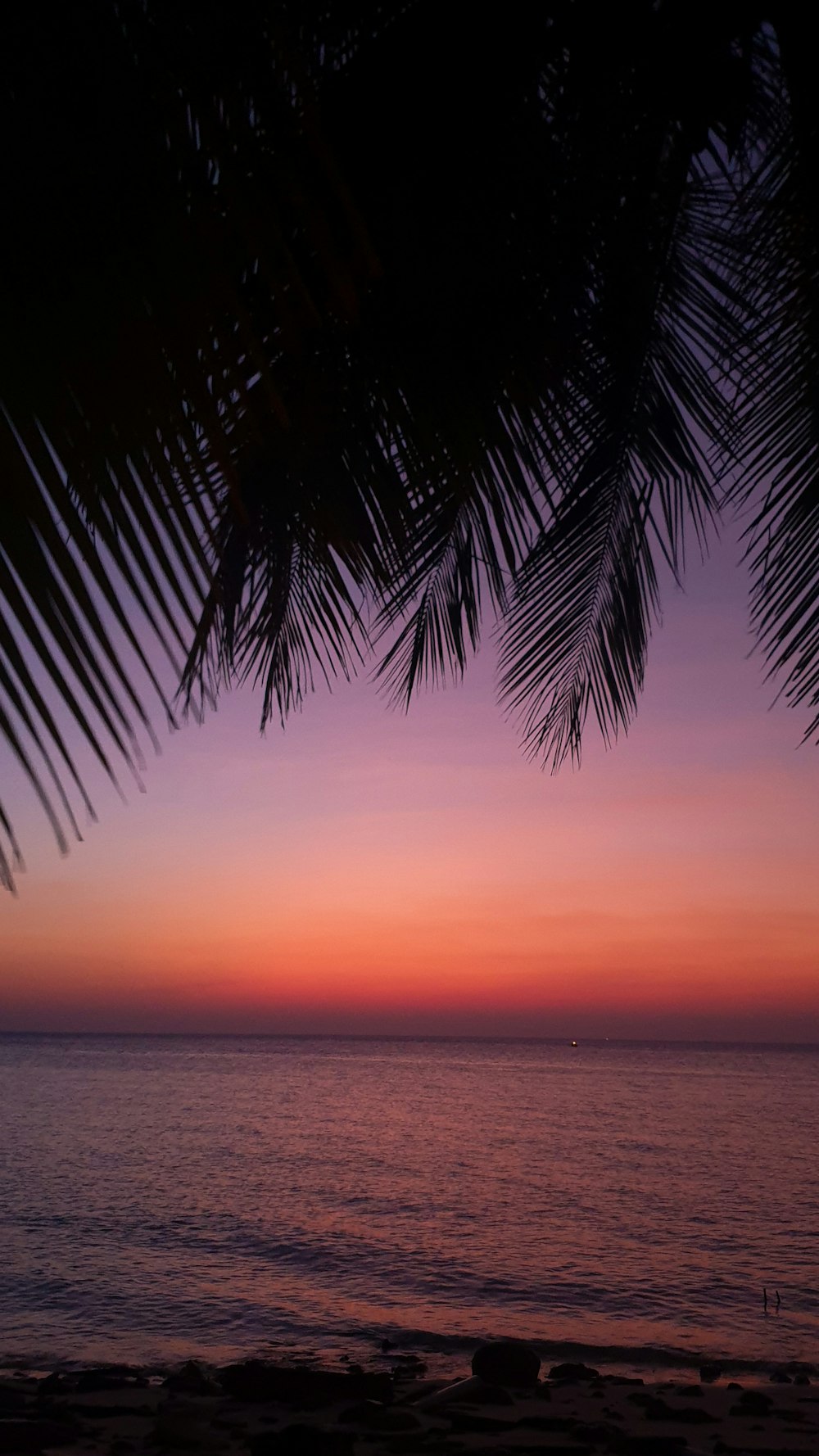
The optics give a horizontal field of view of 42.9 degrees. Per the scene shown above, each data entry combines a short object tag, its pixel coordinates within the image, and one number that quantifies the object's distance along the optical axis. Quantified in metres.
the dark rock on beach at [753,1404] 9.38
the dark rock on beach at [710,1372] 11.01
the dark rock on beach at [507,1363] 10.42
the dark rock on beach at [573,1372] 10.62
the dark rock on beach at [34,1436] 8.11
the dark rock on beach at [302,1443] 7.68
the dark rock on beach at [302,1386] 9.82
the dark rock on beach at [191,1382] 10.02
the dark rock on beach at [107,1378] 10.16
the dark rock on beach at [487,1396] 9.52
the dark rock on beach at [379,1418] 8.67
